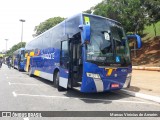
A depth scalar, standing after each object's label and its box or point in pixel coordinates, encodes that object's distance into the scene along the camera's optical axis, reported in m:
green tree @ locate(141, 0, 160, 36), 25.47
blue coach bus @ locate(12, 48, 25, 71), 33.19
